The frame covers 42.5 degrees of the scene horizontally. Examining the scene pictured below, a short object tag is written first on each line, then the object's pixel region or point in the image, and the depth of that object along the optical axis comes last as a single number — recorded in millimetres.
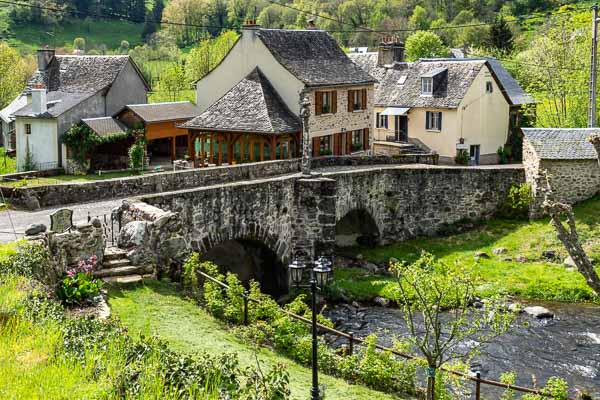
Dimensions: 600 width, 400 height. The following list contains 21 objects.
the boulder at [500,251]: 31719
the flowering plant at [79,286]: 16000
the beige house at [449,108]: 43781
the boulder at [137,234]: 18672
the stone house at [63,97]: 44594
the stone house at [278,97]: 37250
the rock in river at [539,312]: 25969
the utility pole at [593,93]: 36125
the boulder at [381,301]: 27156
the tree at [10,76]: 63953
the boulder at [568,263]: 29781
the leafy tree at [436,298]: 15758
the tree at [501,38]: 77188
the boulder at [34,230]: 17734
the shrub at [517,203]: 34125
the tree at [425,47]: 85562
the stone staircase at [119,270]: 17969
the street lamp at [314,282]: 13573
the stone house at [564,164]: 33219
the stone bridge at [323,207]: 22016
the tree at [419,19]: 116812
